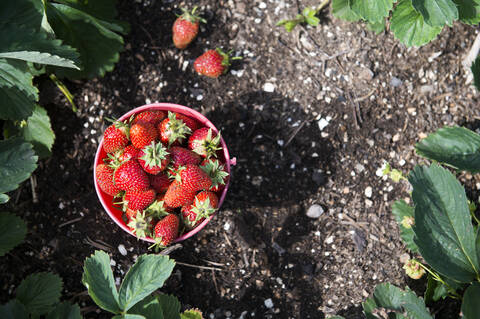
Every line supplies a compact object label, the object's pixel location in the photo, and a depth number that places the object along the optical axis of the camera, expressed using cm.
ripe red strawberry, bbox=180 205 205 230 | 69
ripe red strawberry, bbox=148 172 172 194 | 68
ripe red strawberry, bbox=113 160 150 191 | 66
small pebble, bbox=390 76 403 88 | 79
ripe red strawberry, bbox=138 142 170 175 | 65
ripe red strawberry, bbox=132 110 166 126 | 69
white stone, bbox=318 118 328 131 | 79
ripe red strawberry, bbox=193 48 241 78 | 76
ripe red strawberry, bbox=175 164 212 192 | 66
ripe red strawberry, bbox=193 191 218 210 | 67
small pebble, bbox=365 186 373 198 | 78
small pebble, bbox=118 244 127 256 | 76
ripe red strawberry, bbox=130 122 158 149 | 67
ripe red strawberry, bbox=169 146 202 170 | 67
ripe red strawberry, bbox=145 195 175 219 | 69
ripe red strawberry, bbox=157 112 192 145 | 67
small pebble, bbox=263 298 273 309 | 76
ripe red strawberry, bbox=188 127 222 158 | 68
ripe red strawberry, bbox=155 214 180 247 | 67
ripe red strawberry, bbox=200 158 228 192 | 67
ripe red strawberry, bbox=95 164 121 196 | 68
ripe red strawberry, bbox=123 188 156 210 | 67
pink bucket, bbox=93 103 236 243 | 69
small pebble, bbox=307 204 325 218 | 77
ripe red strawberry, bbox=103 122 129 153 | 67
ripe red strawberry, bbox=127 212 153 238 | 67
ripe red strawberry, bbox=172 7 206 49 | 77
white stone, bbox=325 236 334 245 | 77
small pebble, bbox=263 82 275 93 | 79
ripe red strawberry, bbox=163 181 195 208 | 67
